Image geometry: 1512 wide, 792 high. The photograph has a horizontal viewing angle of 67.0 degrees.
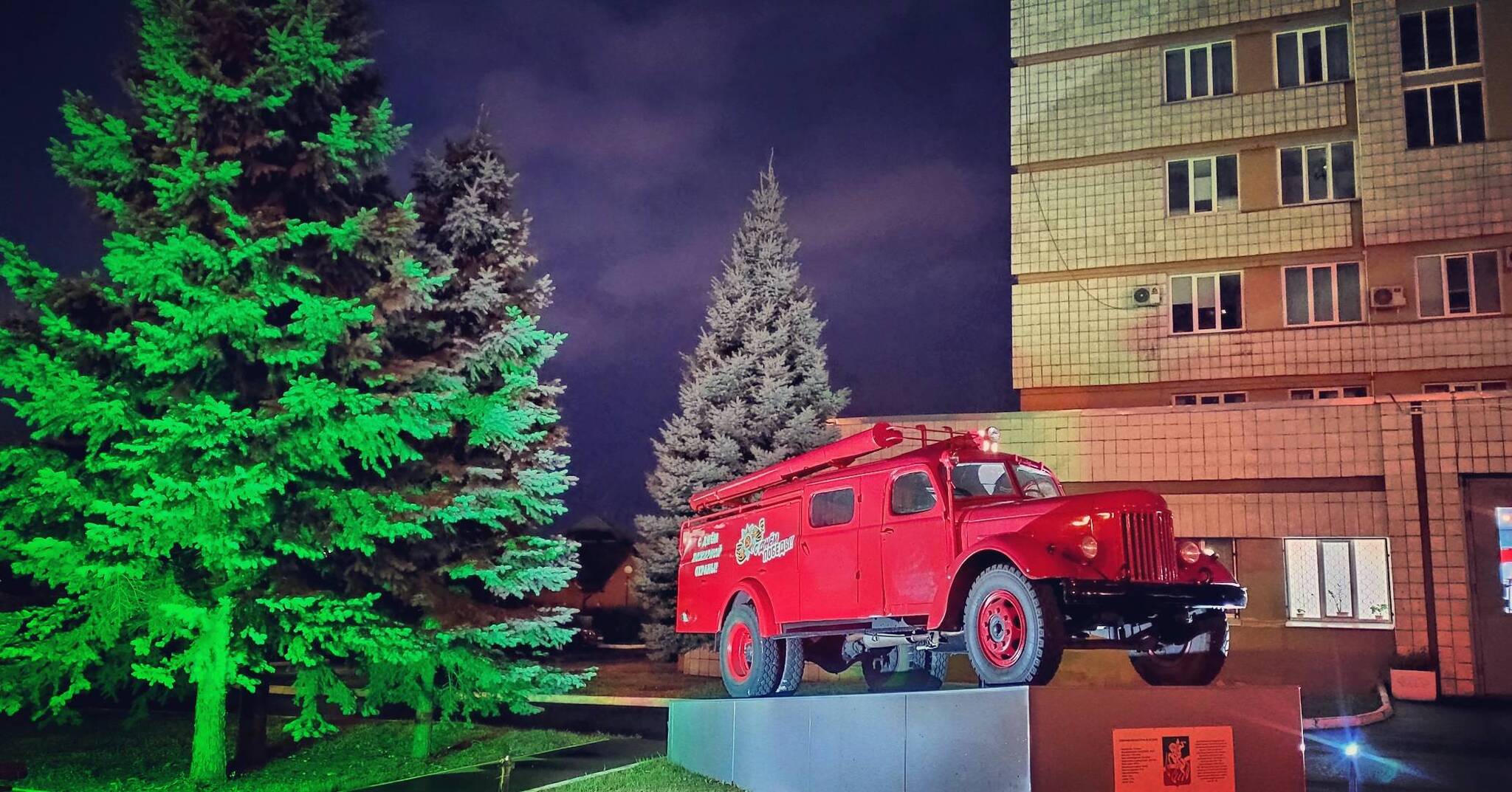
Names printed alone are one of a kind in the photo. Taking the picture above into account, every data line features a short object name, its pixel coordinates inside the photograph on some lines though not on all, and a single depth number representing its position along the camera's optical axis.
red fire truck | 8.69
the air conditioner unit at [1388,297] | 23.55
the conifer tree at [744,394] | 25.55
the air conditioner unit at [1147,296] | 25.50
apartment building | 20.91
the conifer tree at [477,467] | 15.86
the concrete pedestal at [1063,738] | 8.20
